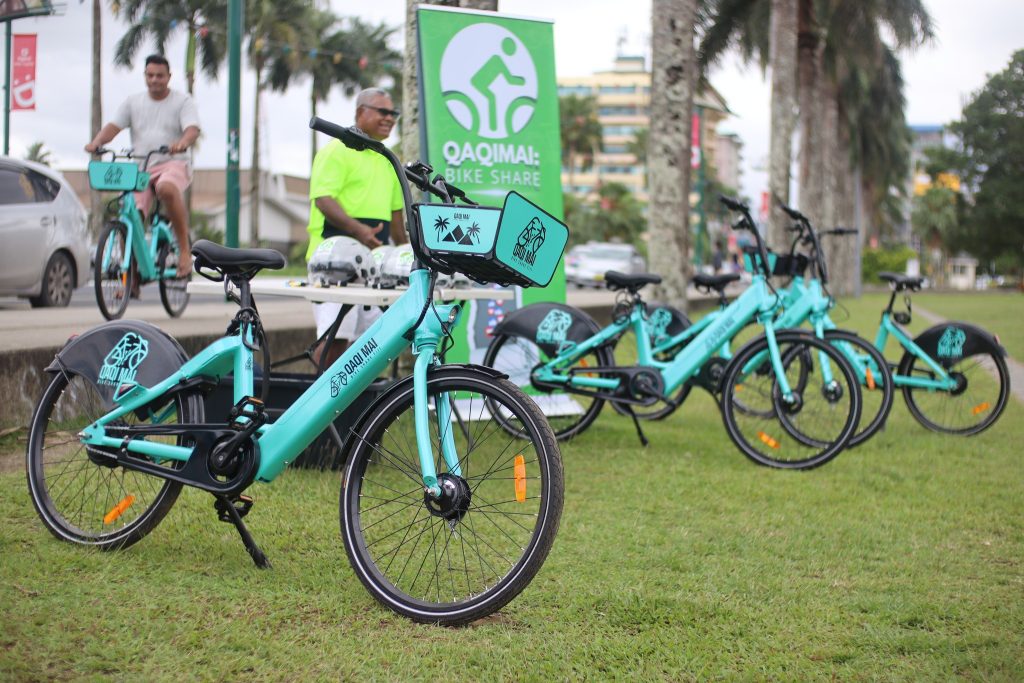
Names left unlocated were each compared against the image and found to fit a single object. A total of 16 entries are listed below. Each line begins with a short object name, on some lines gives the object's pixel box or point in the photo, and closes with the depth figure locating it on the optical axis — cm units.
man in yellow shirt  623
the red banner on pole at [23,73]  1900
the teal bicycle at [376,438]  367
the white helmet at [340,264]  569
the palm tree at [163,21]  4159
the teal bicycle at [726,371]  668
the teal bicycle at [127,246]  823
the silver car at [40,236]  978
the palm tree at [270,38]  4381
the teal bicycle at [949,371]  785
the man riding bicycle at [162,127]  867
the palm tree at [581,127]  8612
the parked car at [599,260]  3527
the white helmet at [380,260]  561
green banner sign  754
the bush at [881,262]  6656
